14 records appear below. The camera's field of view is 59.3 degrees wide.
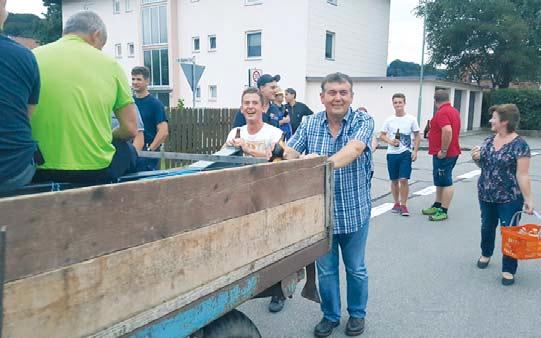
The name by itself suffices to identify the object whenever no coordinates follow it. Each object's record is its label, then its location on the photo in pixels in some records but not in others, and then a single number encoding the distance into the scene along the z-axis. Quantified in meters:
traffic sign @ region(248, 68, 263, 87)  11.98
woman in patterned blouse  4.46
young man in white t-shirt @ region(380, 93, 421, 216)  7.06
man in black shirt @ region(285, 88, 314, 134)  8.01
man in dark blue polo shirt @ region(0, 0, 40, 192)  1.90
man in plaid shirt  3.25
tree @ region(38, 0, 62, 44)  45.44
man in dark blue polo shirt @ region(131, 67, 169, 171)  5.32
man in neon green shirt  2.25
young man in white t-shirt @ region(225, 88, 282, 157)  4.16
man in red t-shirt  6.74
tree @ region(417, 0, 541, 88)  27.97
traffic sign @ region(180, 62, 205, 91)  10.63
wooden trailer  1.33
